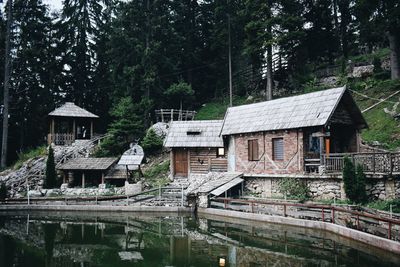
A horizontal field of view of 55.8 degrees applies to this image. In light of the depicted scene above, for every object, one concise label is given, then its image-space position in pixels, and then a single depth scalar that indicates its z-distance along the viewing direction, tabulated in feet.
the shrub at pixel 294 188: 70.28
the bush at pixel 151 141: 111.45
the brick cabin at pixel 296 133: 69.87
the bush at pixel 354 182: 58.70
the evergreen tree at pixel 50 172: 100.83
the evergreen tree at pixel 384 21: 94.58
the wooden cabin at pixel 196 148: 95.25
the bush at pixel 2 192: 89.51
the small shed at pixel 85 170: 100.27
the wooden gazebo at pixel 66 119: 120.06
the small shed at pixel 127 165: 94.58
